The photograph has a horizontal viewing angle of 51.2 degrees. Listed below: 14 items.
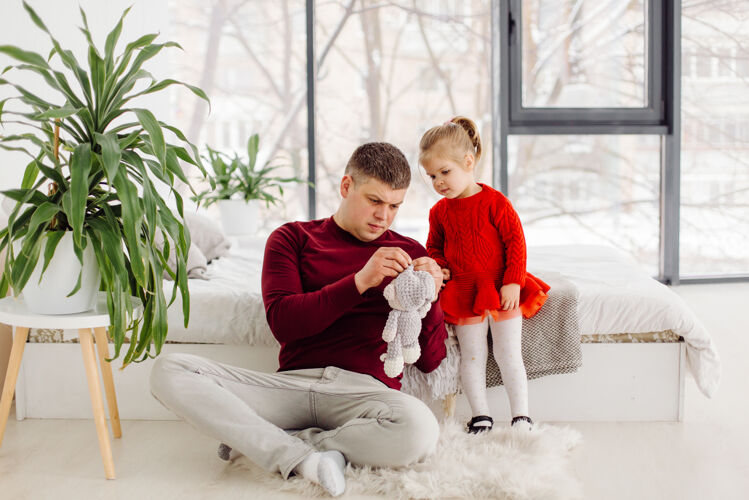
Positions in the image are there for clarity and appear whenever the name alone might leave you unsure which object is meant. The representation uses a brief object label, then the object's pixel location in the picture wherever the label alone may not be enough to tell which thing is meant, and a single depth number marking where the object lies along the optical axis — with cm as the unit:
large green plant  183
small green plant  437
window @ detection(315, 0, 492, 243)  522
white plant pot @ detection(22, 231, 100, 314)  196
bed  236
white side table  196
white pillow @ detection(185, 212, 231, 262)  320
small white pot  436
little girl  225
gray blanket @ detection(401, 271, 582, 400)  228
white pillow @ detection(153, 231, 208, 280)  267
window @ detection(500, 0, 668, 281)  458
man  192
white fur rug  186
